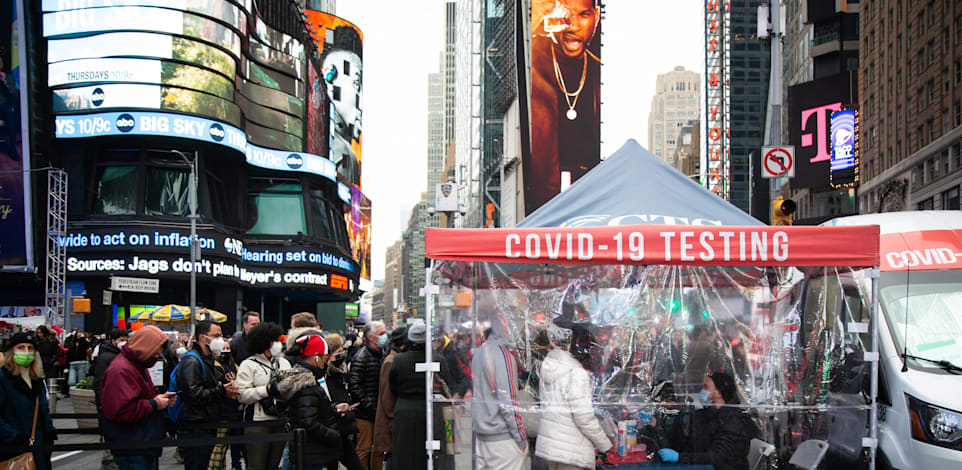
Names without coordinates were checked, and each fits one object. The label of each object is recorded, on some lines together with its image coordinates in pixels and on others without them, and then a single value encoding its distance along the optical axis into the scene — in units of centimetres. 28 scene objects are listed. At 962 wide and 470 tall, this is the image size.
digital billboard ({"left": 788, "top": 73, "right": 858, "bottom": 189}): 5225
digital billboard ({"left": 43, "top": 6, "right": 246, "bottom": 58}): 3284
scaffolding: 2547
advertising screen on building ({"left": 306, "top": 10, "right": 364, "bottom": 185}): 7144
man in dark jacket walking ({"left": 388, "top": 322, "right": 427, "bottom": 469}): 808
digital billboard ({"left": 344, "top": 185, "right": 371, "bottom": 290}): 7012
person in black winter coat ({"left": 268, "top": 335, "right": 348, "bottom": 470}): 669
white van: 627
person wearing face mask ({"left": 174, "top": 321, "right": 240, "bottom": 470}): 826
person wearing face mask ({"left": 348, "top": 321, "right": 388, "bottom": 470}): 998
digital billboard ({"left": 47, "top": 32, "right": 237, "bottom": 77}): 3275
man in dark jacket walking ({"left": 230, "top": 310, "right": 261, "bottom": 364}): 1186
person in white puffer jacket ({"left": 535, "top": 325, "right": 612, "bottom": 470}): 679
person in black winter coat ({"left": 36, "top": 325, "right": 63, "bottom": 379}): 1945
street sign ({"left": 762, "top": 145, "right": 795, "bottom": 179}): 1543
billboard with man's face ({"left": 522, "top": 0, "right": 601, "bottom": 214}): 7525
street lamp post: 2925
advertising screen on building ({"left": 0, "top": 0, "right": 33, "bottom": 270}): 2916
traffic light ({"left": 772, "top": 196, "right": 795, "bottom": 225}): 995
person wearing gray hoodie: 709
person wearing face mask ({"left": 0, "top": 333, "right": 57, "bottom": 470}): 697
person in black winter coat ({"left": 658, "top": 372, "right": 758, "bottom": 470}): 720
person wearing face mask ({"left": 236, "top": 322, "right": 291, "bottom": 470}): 744
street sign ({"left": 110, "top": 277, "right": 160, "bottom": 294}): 2423
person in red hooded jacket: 683
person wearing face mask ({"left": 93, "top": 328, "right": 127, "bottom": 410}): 931
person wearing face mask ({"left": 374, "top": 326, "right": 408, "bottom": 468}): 905
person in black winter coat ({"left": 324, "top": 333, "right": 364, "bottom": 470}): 742
